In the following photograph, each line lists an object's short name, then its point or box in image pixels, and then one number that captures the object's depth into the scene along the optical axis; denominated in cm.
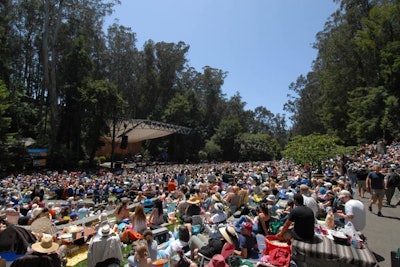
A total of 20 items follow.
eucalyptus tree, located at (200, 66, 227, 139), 5644
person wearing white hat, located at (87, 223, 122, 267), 456
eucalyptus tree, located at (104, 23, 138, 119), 5138
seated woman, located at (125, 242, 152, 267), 435
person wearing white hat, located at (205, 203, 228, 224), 725
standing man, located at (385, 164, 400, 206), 967
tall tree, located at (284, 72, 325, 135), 5247
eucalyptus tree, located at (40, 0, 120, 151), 3281
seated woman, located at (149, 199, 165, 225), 767
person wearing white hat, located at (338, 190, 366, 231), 581
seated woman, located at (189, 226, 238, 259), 488
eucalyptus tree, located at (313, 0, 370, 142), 3506
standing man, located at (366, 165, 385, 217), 847
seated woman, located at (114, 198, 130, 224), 802
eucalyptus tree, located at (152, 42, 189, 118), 5700
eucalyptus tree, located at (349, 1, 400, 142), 2741
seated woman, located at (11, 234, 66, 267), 334
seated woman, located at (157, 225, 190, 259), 513
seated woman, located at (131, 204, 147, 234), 674
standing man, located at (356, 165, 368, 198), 1137
